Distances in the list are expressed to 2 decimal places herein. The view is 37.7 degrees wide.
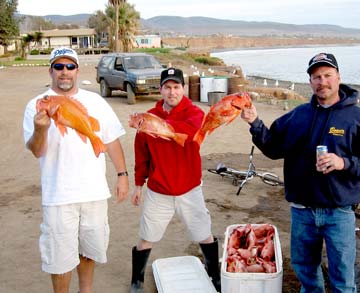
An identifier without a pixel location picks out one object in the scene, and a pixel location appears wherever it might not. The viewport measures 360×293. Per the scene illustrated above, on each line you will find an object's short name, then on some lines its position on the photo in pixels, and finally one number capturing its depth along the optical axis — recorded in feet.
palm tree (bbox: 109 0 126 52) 174.70
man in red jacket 14.44
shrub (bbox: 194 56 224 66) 198.70
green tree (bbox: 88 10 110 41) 293.23
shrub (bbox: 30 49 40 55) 228.76
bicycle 27.02
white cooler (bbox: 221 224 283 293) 12.41
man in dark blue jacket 11.91
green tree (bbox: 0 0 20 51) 165.83
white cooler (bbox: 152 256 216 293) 15.28
